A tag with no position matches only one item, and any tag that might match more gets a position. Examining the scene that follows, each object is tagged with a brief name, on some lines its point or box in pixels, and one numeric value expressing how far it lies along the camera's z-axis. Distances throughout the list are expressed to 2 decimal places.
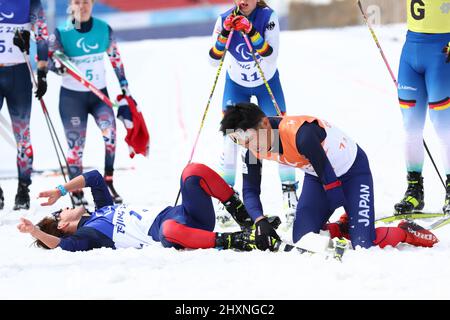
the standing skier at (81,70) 11.93
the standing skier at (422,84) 10.16
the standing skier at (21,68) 11.74
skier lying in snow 8.08
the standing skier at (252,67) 10.55
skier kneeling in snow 7.57
